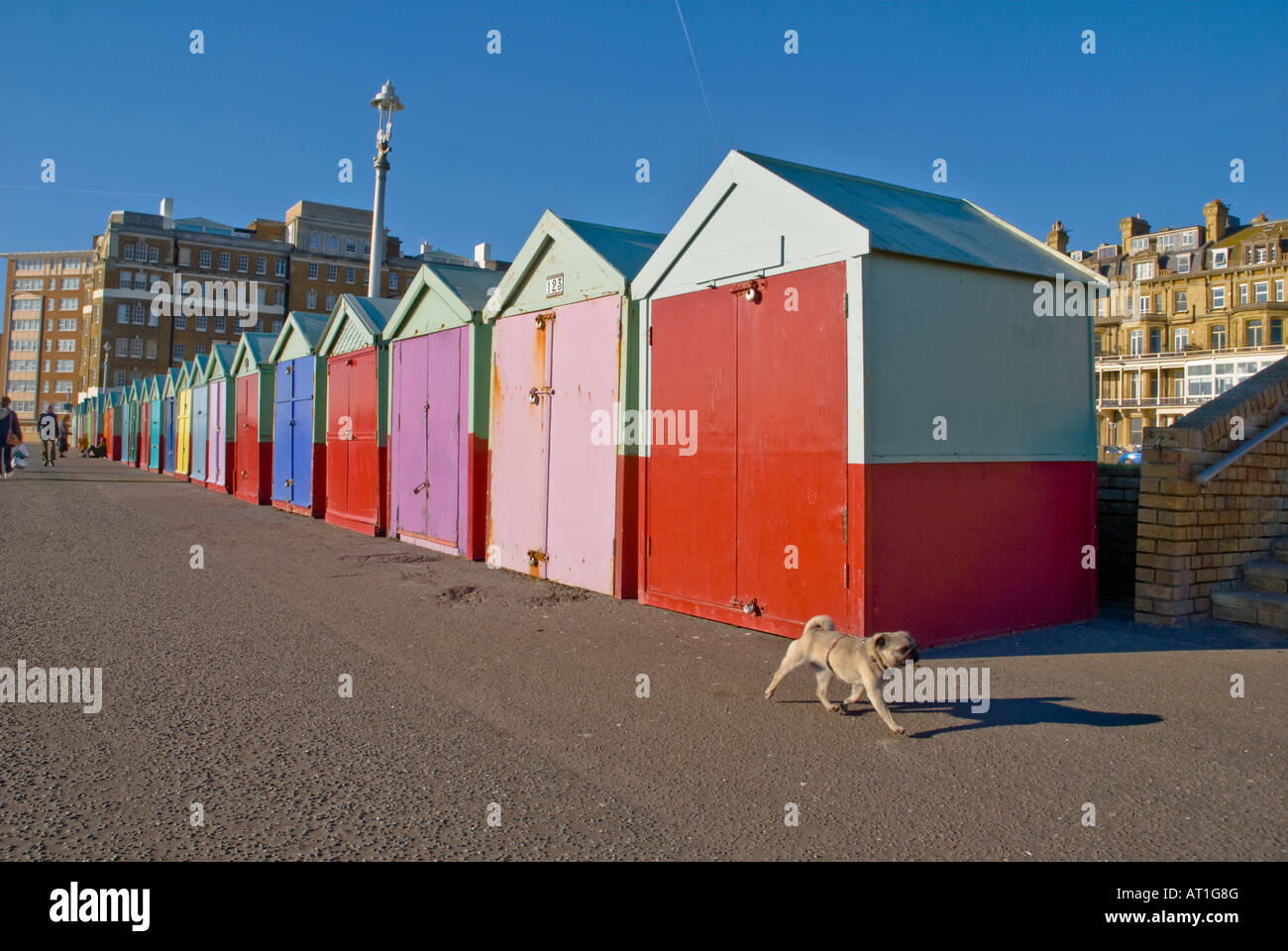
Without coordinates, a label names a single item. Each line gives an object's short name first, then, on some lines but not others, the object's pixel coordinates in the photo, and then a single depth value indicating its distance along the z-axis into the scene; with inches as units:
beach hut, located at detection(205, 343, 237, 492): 956.6
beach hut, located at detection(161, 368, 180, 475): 1331.2
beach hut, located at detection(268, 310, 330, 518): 701.9
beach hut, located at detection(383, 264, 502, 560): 472.4
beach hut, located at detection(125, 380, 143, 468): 1654.8
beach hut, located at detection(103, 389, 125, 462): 1929.1
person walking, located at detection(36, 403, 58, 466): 1338.6
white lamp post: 1035.9
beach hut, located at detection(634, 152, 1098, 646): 265.0
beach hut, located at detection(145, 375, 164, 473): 1421.0
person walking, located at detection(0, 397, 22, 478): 906.7
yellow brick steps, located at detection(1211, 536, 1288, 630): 291.3
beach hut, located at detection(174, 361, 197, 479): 1204.5
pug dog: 188.5
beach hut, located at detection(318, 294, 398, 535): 593.3
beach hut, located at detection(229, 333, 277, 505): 823.7
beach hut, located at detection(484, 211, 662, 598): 366.0
